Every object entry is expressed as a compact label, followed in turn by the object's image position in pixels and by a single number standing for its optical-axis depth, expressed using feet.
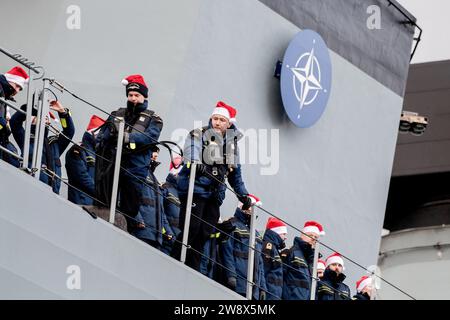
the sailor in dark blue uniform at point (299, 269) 61.62
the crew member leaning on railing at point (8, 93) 50.83
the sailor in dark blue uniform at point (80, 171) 57.21
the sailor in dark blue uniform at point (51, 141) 53.57
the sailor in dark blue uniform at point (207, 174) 55.83
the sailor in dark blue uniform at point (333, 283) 65.46
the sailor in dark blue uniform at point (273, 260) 60.59
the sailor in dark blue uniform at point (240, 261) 58.80
